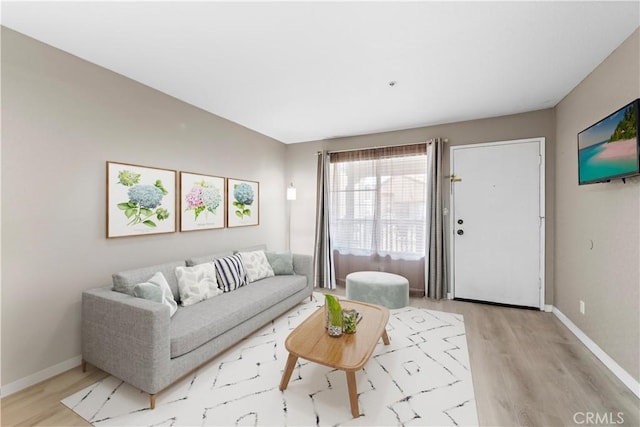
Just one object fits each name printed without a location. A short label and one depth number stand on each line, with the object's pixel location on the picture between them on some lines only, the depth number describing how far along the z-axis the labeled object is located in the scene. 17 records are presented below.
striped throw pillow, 2.80
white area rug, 1.60
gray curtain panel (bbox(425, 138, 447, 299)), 3.65
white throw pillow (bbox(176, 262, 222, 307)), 2.44
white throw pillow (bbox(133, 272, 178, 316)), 1.96
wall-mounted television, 1.72
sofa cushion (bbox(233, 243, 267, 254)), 3.47
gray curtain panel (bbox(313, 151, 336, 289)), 4.33
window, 3.85
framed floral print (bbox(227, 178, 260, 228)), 3.61
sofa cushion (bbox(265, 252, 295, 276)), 3.47
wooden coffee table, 1.61
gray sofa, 1.68
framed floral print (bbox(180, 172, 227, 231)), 2.96
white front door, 3.27
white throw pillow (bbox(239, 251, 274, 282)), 3.18
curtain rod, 3.73
